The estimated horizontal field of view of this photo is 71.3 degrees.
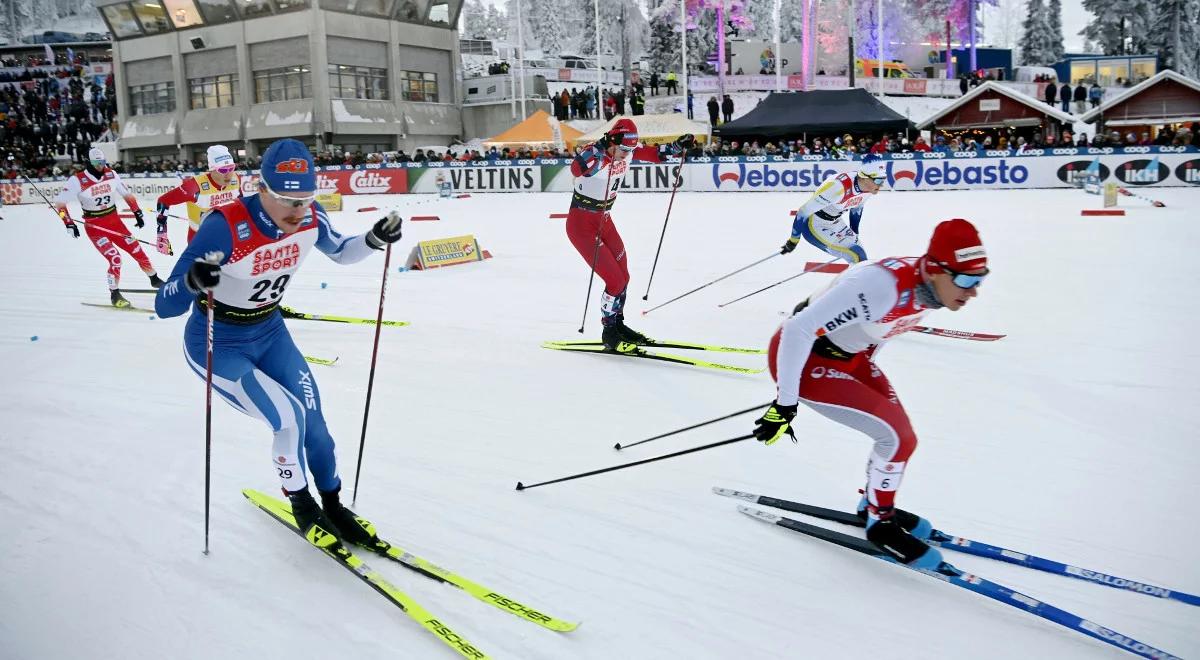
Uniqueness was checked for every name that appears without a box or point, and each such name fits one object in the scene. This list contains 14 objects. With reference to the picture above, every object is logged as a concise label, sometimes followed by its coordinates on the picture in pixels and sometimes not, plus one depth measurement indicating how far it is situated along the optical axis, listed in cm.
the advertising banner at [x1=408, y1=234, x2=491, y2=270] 1301
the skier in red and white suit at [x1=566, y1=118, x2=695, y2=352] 796
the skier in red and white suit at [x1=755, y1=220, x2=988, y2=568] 335
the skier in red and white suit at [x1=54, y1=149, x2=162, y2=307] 1105
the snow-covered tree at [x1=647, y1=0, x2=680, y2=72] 5225
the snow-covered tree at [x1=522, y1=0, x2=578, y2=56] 7381
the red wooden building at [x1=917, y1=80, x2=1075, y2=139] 3017
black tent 2825
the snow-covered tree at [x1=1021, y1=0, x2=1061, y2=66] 5875
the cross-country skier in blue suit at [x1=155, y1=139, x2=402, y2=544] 371
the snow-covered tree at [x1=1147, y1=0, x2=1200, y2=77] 4519
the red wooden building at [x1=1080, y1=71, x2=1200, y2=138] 2950
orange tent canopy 3331
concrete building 4484
